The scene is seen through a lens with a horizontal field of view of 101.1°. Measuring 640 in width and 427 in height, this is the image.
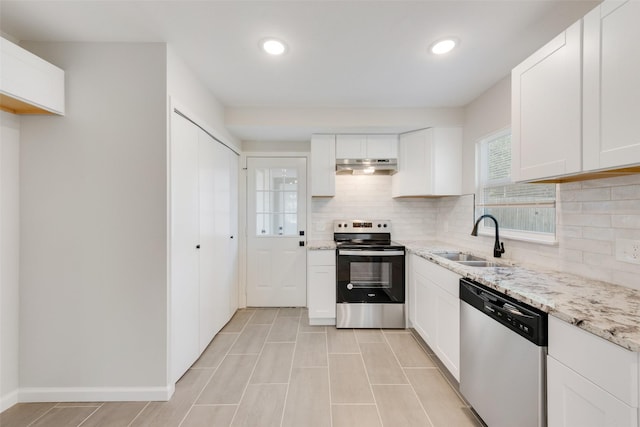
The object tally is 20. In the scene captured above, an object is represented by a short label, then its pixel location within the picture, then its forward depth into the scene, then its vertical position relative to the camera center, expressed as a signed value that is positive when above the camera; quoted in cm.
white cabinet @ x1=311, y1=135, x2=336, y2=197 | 317 +58
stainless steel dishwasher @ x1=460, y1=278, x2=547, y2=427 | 114 -74
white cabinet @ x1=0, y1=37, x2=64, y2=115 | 145 +76
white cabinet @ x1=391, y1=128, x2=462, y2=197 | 292 +57
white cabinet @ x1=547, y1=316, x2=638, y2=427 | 81 -59
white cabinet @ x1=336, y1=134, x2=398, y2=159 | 315 +79
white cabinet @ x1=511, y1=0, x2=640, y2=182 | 104 +53
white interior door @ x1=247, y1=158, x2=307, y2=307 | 352 -27
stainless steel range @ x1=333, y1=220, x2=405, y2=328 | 289 -82
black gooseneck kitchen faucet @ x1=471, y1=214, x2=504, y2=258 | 217 -30
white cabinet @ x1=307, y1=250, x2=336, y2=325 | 295 -83
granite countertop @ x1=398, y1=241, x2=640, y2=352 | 89 -38
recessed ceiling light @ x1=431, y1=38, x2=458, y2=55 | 174 +113
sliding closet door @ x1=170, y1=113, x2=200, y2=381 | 189 -26
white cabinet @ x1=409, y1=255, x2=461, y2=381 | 187 -81
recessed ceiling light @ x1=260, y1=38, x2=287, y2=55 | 174 +113
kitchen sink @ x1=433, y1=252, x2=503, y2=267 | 212 -41
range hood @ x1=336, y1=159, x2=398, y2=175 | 315 +57
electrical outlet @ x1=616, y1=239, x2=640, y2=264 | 130 -19
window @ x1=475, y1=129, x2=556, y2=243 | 187 +12
